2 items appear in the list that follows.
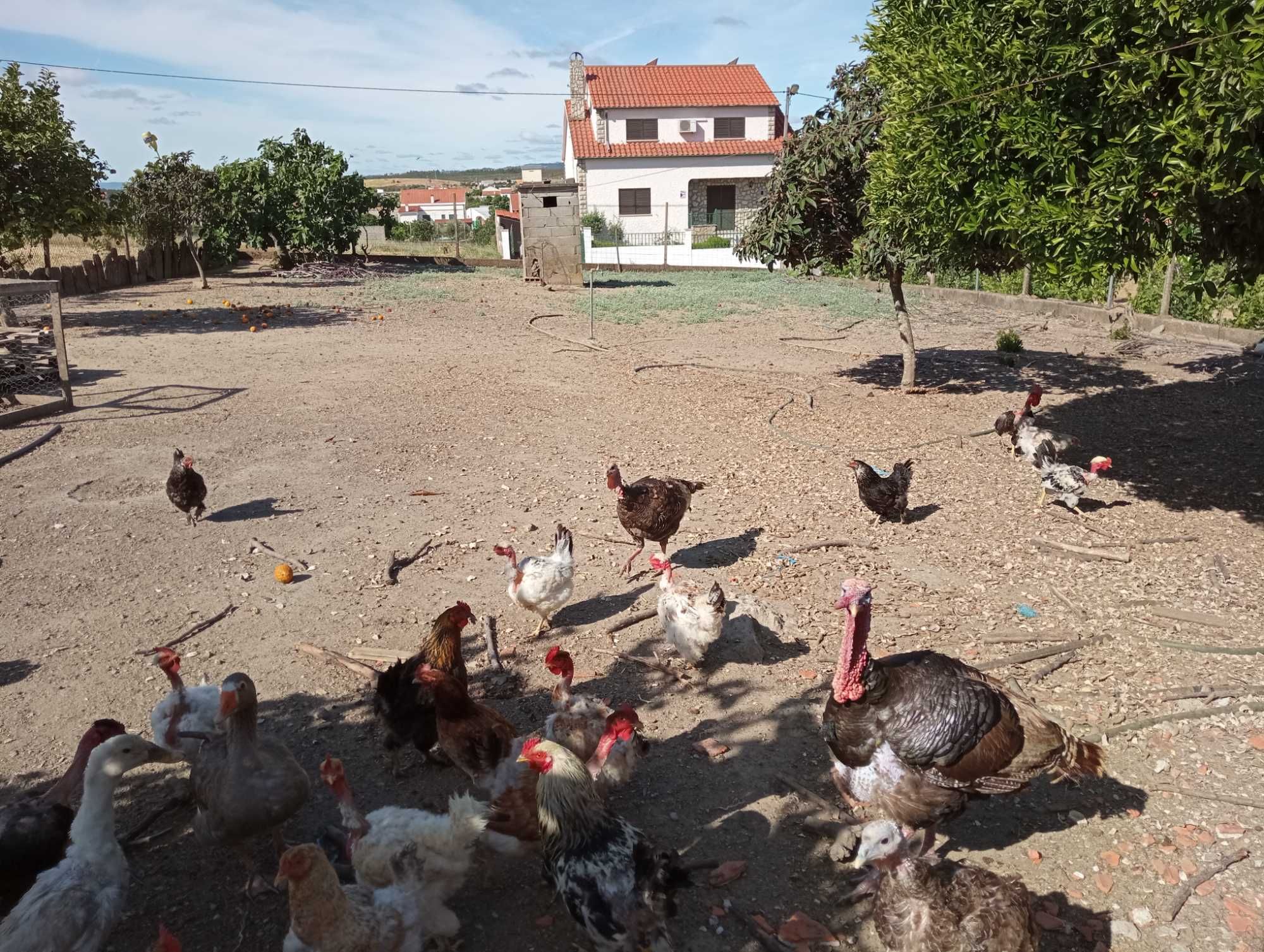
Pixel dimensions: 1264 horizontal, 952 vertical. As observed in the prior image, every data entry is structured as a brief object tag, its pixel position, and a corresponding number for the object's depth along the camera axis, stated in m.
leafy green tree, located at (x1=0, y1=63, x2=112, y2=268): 17.25
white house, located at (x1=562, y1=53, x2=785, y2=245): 47.03
